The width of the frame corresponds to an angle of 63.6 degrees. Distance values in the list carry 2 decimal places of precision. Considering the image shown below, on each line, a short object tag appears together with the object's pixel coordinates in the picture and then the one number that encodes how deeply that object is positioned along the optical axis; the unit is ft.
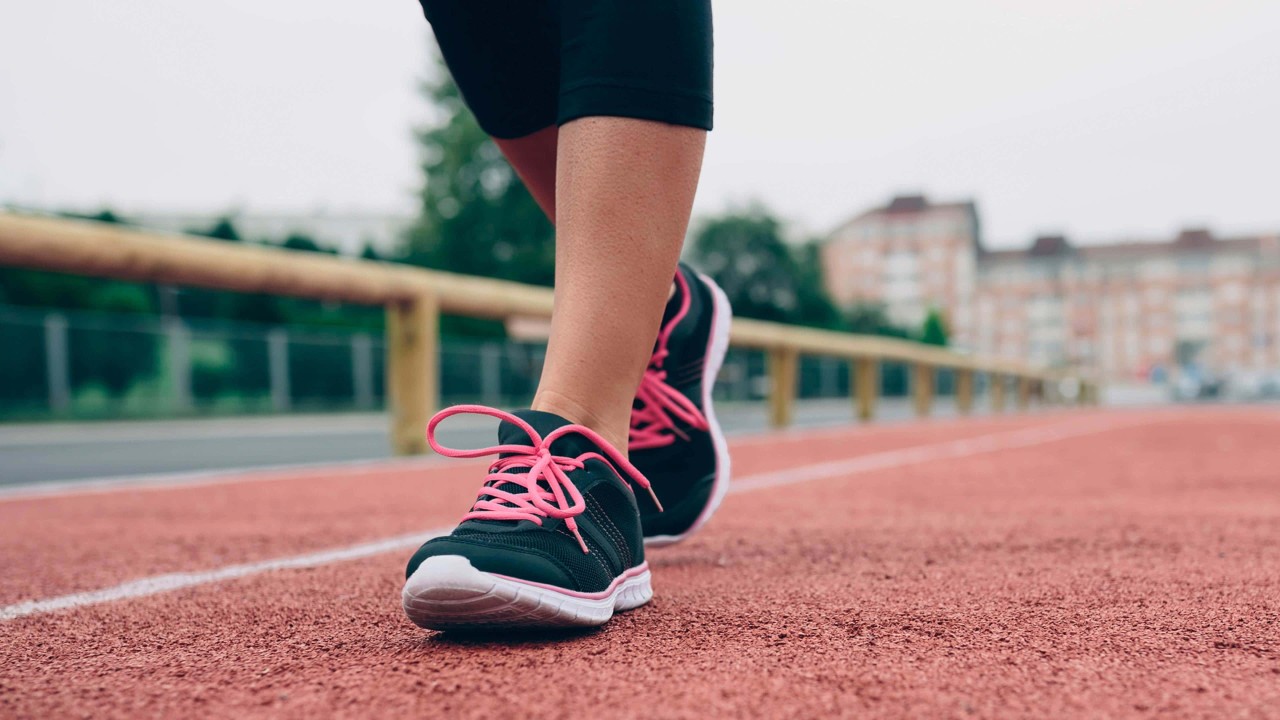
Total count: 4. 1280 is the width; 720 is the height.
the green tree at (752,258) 115.75
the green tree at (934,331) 135.33
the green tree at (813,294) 109.19
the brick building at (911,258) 177.06
